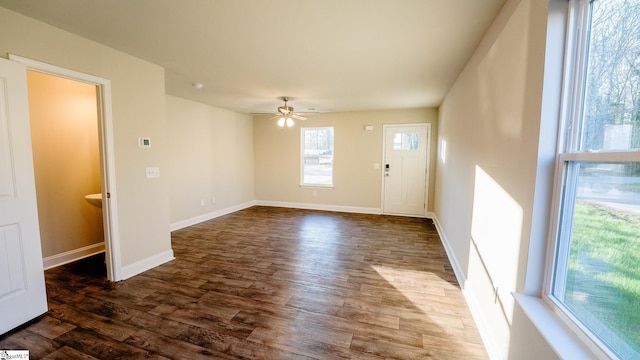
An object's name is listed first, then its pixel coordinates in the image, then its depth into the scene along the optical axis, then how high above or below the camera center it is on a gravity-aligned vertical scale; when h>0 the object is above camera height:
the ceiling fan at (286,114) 4.60 +0.81
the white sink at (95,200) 3.08 -0.52
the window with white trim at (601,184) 0.90 -0.09
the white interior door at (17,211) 1.88 -0.43
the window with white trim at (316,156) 6.23 +0.08
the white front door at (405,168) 5.54 -0.17
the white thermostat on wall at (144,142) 2.86 +0.17
